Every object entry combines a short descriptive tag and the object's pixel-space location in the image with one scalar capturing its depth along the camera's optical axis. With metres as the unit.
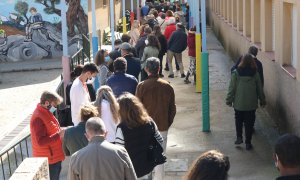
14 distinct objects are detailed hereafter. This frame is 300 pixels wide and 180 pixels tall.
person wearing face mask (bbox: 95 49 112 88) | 10.36
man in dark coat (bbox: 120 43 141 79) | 10.77
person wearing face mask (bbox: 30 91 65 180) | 6.93
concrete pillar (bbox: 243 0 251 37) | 16.78
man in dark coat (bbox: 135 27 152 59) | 14.73
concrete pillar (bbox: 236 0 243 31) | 18.88
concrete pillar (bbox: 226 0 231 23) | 22.86
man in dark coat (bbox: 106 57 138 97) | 8.73
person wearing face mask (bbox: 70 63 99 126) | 8.48
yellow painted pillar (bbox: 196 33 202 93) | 13.99
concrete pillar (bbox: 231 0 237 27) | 20.66
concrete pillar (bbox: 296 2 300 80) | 9.27
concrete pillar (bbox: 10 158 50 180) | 5.55
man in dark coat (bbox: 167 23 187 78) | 16.03
